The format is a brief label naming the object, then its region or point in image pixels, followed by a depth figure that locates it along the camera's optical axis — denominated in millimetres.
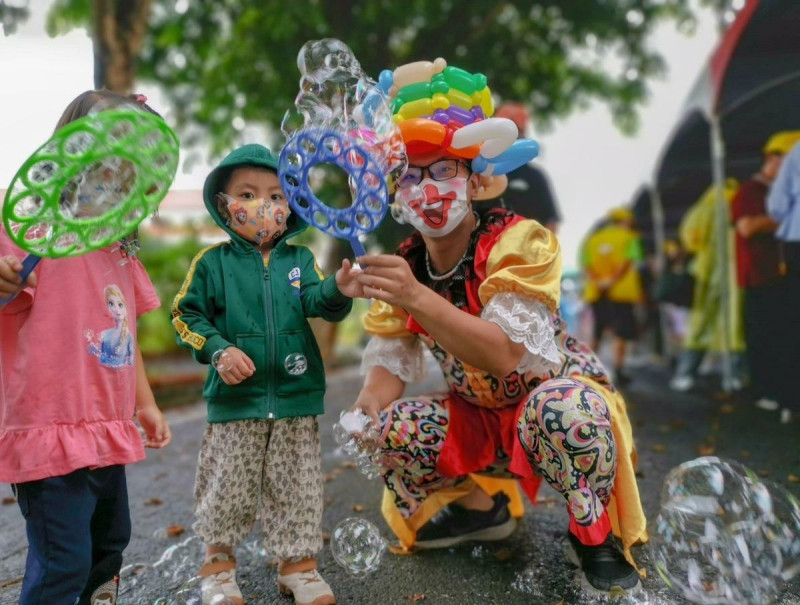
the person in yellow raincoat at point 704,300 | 6371
